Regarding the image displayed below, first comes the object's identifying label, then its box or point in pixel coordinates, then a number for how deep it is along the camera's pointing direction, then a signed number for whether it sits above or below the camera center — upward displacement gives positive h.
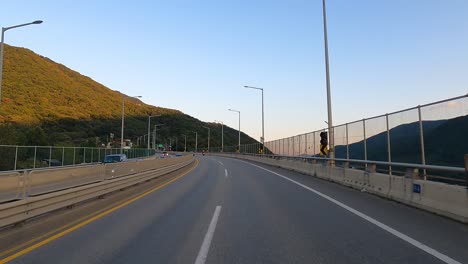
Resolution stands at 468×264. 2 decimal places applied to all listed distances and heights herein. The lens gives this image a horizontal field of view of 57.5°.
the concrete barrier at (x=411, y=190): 9.32 -0.69
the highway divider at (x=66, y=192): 8.59 -0.72
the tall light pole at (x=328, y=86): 24.48 +4.77
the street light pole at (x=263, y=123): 59.56 +5.94
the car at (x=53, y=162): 38.81 +0.32
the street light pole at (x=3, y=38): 24.63 +7.61
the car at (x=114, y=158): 36.94 +0.65
